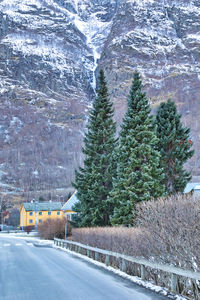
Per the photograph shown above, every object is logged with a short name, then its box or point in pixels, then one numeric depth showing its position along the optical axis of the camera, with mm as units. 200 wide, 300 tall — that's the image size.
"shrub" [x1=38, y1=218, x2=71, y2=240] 34969
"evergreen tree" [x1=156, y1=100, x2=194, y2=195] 24516
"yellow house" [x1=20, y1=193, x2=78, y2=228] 83650
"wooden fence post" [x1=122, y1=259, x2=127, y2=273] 12088
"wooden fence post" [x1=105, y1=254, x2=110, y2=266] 13781
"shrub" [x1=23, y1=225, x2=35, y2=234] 60700
